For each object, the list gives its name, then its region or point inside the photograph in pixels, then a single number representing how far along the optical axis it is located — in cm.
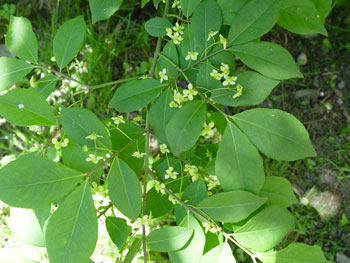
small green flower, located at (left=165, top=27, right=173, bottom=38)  31
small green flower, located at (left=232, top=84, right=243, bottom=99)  27
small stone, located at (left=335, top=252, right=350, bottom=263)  57
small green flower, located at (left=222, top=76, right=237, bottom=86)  28
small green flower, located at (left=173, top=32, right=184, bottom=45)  31
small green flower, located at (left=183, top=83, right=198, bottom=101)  29
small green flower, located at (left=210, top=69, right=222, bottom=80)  28
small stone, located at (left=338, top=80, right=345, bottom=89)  62
